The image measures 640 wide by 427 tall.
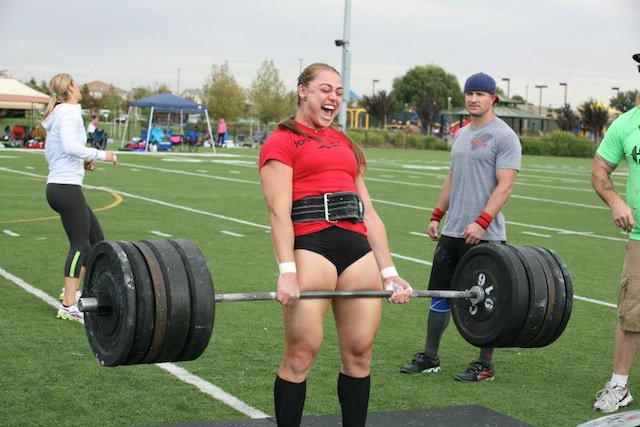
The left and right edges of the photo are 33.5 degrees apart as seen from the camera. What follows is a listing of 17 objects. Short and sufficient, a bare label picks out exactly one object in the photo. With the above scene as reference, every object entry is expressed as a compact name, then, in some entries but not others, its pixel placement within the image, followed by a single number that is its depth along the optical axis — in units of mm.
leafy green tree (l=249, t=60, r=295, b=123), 79688
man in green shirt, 6328
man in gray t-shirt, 6930
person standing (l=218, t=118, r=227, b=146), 54906
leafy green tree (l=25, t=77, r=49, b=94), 111712
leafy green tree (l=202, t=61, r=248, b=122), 77312
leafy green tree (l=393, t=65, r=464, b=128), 131250
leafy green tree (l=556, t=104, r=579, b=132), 80938
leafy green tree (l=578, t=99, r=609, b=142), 73250
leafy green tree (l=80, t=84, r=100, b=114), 94475
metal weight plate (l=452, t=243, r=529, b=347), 5312
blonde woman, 8188
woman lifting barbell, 4836
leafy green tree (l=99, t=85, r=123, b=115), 95438
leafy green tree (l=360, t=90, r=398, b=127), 88312
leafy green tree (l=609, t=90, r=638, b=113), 126312
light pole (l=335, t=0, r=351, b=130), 30969
